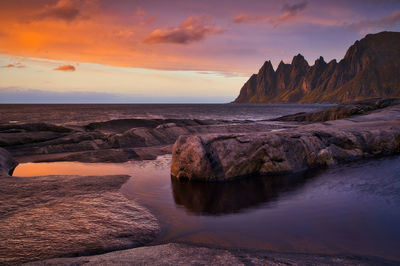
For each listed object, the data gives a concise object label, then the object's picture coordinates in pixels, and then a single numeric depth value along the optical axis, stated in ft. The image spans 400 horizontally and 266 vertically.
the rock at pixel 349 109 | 108.37
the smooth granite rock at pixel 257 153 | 32.91
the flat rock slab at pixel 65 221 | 15.11
